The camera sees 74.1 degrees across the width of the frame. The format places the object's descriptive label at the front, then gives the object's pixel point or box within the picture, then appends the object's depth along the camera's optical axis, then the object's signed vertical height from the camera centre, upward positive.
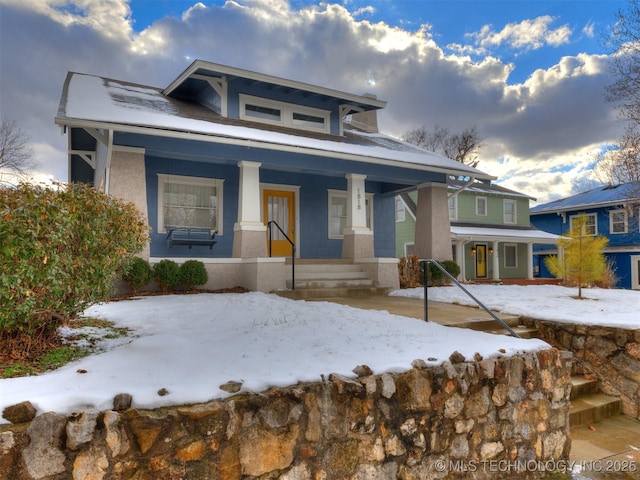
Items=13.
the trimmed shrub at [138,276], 7.71 -0.25
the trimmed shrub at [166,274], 8.16 -0.23
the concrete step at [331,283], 9.11 -0.49
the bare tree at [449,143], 27.38 +7.62
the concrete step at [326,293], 8.36 -0.66
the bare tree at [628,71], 13.30 +5.93
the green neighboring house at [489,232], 20.17 +1.36
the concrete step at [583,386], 5.10 -1.57
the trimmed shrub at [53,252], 2.88 +0.08
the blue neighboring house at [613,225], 21.55 +1.77
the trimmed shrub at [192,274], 8.29 -0.24
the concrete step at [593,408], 4.73 -1.72
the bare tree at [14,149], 22.48 +6.11
